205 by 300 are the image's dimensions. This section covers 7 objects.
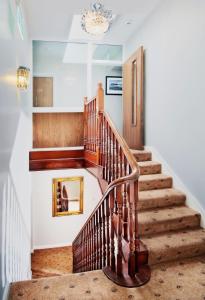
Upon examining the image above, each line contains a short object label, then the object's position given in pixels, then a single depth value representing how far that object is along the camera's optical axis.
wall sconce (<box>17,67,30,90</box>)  2.65
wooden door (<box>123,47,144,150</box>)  4.14
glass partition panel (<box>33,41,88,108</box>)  5.18
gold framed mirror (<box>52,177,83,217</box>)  5.20
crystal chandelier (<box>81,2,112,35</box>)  2.95
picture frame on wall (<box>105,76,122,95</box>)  6.03
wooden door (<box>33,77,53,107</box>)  5.17
